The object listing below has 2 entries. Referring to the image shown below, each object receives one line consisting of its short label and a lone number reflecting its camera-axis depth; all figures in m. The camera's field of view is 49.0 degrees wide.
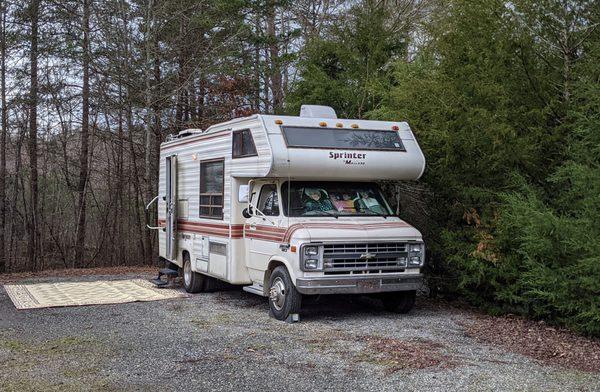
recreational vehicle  8.84
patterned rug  10.65
